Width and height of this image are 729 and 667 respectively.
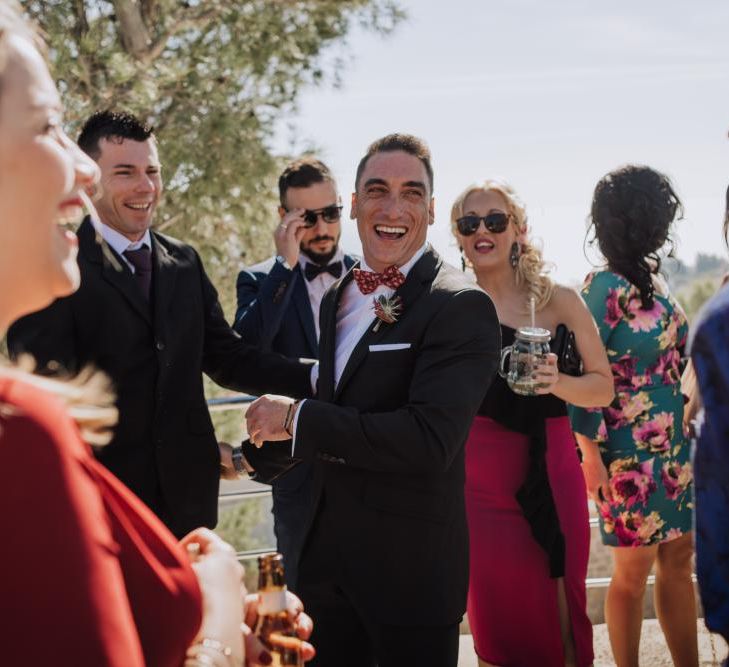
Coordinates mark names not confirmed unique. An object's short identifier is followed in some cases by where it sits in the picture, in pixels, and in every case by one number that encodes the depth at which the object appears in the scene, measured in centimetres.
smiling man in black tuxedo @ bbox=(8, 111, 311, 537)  311
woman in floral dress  432
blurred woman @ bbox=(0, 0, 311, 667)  100
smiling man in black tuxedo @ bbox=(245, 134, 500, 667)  277
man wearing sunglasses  445
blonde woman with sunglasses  385
